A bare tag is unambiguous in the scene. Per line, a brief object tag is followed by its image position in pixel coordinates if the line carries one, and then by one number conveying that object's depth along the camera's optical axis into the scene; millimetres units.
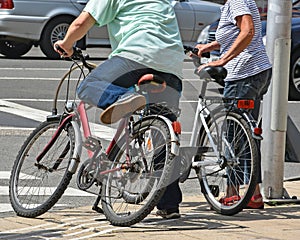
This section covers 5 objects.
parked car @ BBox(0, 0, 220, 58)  38687
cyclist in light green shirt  12867
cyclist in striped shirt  14484
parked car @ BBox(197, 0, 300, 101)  29625
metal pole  15172
